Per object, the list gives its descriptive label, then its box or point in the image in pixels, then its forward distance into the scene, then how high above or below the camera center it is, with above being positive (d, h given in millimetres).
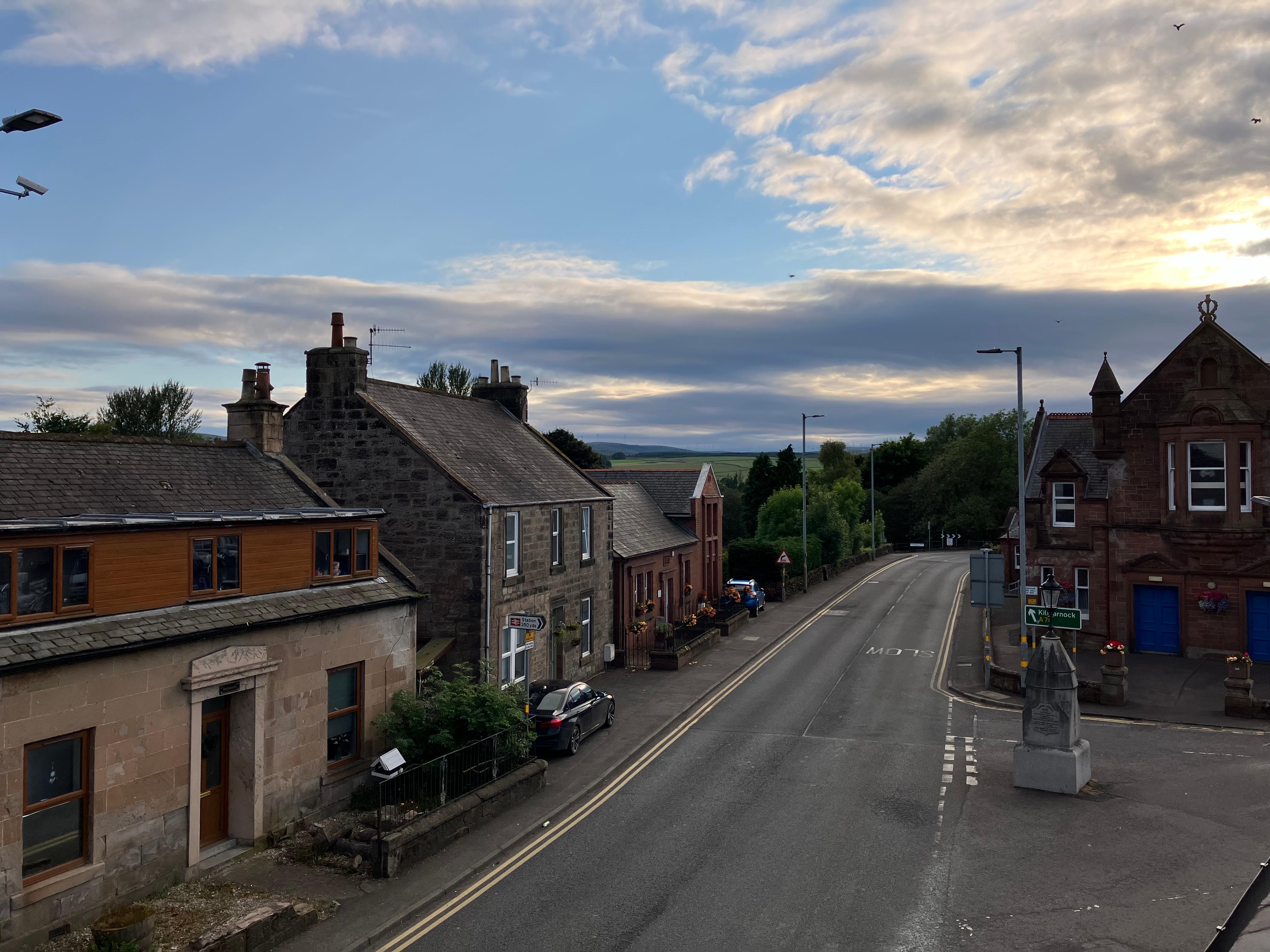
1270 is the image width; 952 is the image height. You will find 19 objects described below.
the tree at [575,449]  83625 +4790
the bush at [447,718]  17281 -4404
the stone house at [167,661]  11594 -2537
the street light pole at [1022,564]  26922 -2117
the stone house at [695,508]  45438 -510
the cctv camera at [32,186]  11688 +4192
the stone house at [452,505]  23453 -179
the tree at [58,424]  51594 +4556
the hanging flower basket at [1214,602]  30609 -3629
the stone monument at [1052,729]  17594 -4682
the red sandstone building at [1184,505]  30406 -247
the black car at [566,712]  20781 -5224
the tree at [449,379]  83250 +11509
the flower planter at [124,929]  10758 -5296
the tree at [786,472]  96062 +2917
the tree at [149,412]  66875 +6824
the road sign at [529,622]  21969 -3085
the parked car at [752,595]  45125 -5020
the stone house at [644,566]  33812 -2888
